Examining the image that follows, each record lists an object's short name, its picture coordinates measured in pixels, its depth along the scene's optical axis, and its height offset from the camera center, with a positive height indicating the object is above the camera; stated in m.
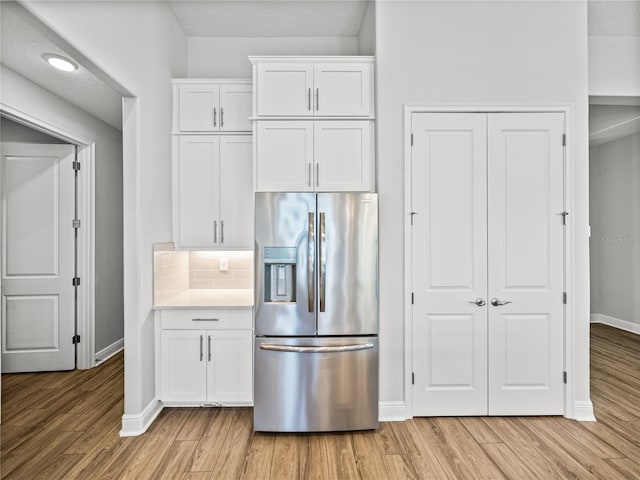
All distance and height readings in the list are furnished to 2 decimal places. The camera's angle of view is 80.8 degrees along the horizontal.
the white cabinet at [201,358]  2.91 -0.92
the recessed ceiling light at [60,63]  2.74 +1.33
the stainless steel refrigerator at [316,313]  2.59 -0.52
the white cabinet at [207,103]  3.18 +1.15
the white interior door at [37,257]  3.75 -0.19
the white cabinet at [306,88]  2.94 +1.18
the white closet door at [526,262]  2.83 -0.17
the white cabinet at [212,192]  3.20 +0.40
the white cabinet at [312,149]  2.96 +0.69
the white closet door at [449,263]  2.83 -0.18
